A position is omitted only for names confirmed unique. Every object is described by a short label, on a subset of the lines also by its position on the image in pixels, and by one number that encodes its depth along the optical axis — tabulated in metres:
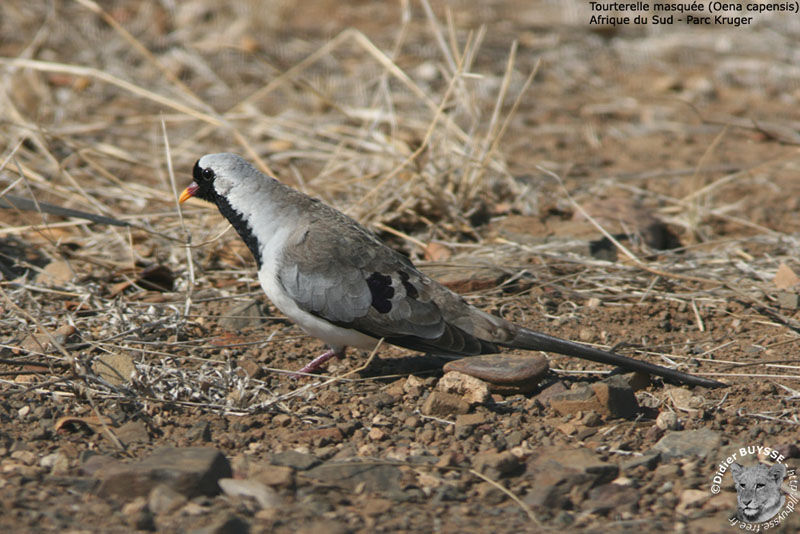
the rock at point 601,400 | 7.25
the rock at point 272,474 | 6.08
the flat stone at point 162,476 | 5.80
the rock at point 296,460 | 6.36
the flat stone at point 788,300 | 9.09
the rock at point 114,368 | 7.48
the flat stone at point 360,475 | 6.18
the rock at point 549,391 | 7.55
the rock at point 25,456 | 6.33
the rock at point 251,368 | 7.97
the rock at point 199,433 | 6.82
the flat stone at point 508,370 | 7.52
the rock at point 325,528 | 5.45
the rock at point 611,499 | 5.97
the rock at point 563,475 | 6.05
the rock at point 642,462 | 6.49
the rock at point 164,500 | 5.66
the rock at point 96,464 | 6.10
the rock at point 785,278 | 9.46
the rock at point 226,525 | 5.33
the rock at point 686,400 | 7.40
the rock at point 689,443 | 6.64
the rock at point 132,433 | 6.74
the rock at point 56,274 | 9.40
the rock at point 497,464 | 6.35
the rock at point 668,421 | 7.07
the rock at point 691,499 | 6.01
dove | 7.76
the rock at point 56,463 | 6.19
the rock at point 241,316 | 8.93
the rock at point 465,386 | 7.45
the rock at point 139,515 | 5.48
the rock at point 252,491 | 5.83
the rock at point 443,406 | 7.33
